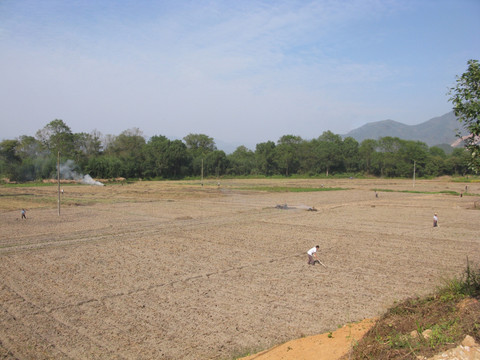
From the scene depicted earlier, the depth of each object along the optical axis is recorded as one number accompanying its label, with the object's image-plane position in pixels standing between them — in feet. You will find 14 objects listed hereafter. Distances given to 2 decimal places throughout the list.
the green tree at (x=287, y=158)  409.08
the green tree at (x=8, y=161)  263.29
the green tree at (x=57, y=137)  347.77
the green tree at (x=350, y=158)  408.87
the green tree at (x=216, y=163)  385.29
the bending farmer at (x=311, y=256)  53.31
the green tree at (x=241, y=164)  407.85
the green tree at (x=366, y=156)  411.95
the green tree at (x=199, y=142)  492.13
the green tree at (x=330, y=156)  399.65
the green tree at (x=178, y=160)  354.33
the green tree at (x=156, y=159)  345.94
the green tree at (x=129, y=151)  332.12
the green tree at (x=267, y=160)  417.69
